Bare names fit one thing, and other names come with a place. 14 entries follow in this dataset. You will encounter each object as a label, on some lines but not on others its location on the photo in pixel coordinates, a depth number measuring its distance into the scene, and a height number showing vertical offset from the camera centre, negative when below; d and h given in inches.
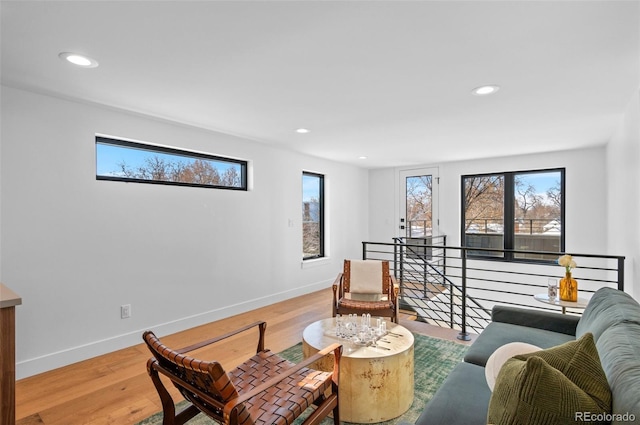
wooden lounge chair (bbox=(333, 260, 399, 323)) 132.0 -30.8
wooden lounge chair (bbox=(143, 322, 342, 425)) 51.3 -33.4
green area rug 81.7 -48.7
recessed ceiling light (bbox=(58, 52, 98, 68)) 80.2 +37.3
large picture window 205.6 +1.0
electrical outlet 125.8 -36.7
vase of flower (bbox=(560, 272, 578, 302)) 109.6 -24.6
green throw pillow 37.0 -20.5
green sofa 40.4 -29.6
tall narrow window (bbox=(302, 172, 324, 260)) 219.5 -1.3
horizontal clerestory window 126.2 +20.0
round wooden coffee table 77.3 -39.0
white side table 105.7 -28.6
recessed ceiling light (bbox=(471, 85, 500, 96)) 99.3 +37.0
